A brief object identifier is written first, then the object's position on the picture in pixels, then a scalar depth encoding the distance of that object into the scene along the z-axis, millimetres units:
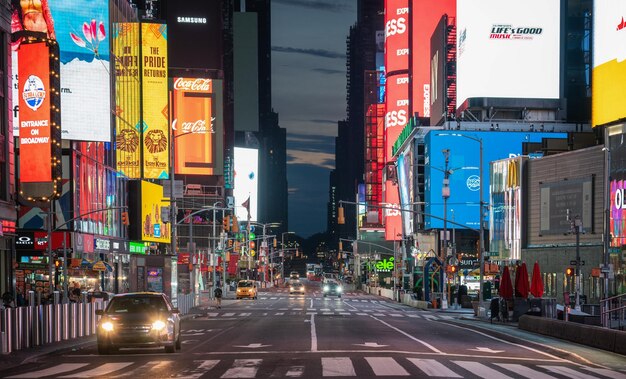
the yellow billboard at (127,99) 93500
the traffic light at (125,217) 81531
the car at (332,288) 112625
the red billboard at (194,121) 145375
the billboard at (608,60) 73512
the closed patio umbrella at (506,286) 51031
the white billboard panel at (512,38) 115438
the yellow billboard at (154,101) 102625
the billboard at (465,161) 123188
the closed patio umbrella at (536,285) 48375
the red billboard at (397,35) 170500
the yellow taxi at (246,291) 99562
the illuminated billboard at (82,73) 70500
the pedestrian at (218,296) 71562
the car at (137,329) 27188
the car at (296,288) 113188
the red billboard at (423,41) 163625
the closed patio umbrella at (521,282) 49406
